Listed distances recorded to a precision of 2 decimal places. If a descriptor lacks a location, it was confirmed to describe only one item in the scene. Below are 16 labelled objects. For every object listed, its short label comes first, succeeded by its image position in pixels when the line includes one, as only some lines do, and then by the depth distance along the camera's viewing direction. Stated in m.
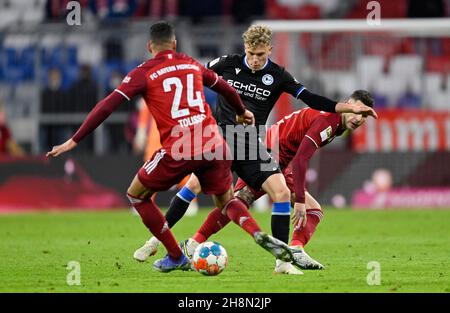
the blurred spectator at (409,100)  22.03
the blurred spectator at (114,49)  23.80
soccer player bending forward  10.07
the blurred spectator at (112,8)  25.48
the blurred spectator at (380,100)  22.27
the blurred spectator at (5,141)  22.44
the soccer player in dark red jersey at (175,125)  9.07
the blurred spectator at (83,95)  22.48
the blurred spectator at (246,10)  25.03
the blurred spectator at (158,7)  25.78
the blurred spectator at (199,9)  25.31
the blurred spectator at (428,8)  25.34
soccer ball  9.55
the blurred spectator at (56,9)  24.97
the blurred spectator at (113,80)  22.76
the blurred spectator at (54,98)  22.52
